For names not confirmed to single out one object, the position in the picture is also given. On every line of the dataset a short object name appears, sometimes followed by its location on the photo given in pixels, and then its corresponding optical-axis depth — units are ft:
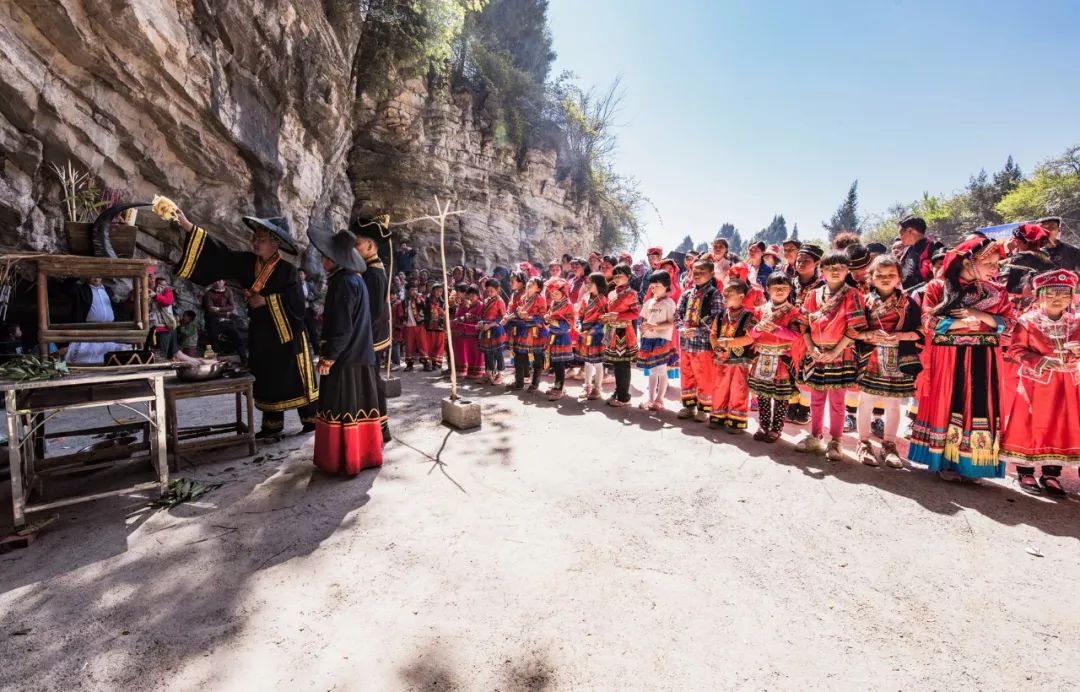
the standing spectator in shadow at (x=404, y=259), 43.42
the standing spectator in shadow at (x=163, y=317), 25.71
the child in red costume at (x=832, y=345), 13.44
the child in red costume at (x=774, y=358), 14.70
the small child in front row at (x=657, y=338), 19.95
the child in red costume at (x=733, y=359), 16.16
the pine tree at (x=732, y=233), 275.57
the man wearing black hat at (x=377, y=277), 14.74
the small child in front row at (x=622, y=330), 21.16
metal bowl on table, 13.10
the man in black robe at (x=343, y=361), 12.30
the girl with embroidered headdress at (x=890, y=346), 12.75
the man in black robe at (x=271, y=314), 13.87
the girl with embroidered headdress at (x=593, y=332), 22.50
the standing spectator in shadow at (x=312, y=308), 32.63
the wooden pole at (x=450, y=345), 17.38
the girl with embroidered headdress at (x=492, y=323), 27.35
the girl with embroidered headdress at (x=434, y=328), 32.22
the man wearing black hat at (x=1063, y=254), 17.66
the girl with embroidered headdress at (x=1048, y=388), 11.22
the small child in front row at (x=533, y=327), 24.89
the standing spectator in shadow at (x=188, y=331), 30.48
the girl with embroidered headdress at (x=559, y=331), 24.13
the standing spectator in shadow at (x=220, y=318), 32.24
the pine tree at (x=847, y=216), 171.22
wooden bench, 12.76
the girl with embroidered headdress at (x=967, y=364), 11.58
